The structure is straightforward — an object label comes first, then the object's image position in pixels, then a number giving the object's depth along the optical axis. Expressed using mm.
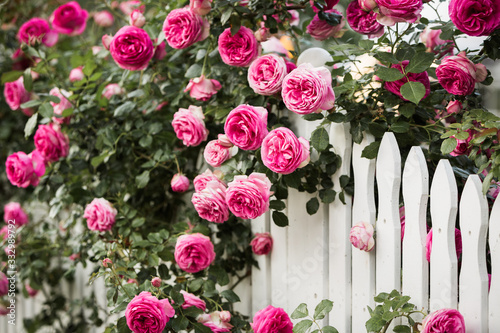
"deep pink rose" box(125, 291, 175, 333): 1935
